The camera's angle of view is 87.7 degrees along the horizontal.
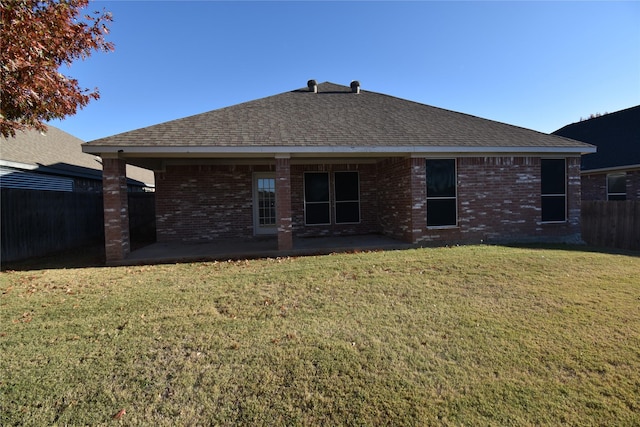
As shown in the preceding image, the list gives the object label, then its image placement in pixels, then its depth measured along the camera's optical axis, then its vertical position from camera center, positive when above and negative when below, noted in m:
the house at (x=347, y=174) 8.69 +0.97
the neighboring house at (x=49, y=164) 11.45 +1.80
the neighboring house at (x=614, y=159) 13.89 +1.80
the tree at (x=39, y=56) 4.90 +2.50
